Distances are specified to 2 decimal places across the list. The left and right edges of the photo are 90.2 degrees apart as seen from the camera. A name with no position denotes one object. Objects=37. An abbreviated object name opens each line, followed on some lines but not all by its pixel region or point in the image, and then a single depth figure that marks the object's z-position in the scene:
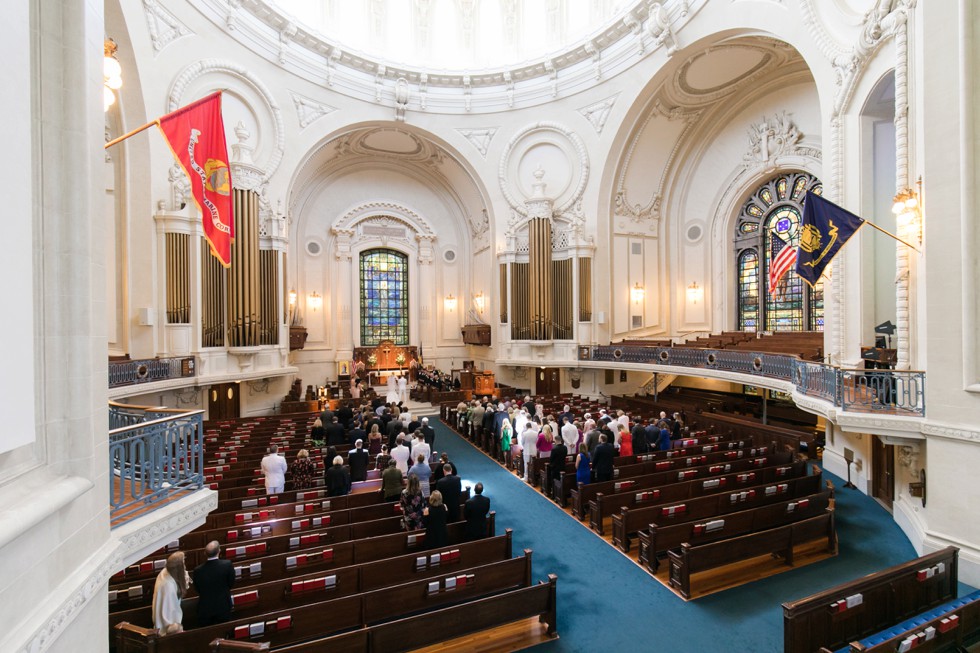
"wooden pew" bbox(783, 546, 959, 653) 4.63
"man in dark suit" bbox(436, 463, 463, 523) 6.74
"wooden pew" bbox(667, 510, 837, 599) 6.04
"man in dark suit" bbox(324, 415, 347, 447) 10.28
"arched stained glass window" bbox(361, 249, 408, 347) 24.13
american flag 13.73
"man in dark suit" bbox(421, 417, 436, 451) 10.15
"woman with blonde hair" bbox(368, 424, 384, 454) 9.91
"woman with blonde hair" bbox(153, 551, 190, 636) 4.14
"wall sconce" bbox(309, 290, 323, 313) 22.38
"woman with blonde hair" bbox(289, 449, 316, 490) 8.45
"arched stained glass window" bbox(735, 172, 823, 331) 16.73
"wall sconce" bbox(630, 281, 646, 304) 20.47
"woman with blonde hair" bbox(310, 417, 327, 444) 10.76
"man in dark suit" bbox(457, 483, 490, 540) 6.51
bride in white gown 16.94
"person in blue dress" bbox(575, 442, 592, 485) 8.78
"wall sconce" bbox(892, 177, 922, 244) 7.67
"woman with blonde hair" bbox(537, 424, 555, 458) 10.65
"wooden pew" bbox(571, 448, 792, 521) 8.32
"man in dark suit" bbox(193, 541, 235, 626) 4.45
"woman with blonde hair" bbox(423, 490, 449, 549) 6.00
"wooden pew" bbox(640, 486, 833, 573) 6.57
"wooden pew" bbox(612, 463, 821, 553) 7.19
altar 22.56
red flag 5.06
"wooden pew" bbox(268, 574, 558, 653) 4.34
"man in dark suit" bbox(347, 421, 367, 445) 9.92
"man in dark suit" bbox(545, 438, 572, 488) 9.41
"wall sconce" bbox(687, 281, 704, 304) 20.11
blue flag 8.00
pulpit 20.14
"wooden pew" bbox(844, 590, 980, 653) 4.23
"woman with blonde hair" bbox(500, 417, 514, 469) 11.95
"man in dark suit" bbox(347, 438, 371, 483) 8.69
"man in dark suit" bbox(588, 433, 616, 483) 8.49
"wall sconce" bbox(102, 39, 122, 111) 4.76
